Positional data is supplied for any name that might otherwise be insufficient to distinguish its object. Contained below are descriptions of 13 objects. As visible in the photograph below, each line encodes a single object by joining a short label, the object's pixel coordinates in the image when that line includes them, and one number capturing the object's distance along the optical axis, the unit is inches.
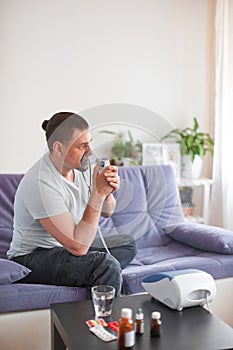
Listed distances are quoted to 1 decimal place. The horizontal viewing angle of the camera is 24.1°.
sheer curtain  141.8
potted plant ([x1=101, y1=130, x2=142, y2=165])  74.4
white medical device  76.6
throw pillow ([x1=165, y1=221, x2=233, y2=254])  104.2
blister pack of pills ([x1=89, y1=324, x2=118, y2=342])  67.5
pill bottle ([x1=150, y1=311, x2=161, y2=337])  68.7
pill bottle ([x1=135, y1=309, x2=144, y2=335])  69.0
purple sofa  85.3
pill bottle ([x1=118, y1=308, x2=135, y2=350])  64.7
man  74.7
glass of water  74.1
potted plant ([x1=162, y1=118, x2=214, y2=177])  144.9
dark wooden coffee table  66.2
